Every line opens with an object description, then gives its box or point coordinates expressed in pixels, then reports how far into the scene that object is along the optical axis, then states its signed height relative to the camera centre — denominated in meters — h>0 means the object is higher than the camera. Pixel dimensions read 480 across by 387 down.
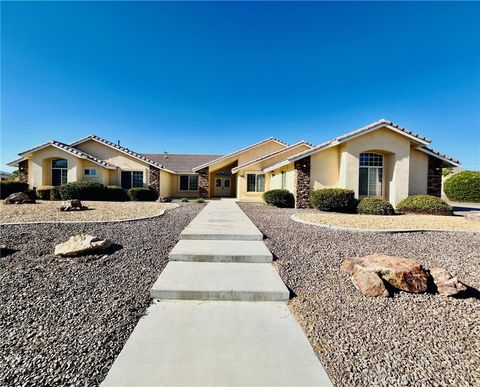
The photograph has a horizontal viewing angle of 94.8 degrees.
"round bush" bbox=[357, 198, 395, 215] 11.65 -0.98
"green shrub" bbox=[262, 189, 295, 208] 14.21 -0.67
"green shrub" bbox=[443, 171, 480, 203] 21.97 +0.30
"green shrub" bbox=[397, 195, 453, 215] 11.47 -0.86
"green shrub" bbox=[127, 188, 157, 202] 17.85 -0.64
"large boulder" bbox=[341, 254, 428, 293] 3.70 -1.43
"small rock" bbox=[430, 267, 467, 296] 3.60 -1.56
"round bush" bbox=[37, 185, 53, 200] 16.44 -0.52
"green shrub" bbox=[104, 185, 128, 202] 17.45 -0.65
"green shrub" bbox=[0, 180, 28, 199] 16.16 -0.21
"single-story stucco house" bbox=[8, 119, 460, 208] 13.36 +1.55
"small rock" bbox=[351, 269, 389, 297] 3.60 -1.59
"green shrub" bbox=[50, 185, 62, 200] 16.30 -0.57
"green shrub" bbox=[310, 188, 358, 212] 12.26 -0.64
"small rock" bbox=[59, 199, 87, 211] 10.84 -1.02
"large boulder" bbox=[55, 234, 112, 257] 4.85 -1.36
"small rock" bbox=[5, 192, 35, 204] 12.83 -0.83
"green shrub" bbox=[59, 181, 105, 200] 15.98 -0.34
